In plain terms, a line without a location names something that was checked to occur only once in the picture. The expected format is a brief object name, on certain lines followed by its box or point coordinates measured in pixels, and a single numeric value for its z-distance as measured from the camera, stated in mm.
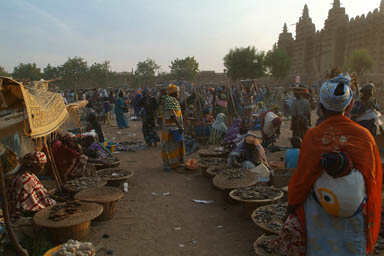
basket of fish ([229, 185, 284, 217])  4035
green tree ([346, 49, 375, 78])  26359
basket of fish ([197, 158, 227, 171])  6191
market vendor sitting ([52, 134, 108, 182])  5215
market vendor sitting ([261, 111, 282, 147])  8423
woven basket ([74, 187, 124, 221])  4184
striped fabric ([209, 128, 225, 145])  9133
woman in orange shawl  1830
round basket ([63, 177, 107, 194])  4664
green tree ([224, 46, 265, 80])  40156
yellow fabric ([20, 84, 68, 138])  3125
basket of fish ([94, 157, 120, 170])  6199
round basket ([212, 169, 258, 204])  4645
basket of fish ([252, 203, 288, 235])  3262
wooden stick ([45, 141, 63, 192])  4668
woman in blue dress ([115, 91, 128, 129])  13117
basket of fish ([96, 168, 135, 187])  5359
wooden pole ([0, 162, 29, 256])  3012
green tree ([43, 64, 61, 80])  53775
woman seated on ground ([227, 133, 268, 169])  5406
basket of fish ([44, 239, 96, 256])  3026
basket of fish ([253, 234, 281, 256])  2962
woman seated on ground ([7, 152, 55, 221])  3709
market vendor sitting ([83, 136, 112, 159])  6543
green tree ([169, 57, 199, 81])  56928
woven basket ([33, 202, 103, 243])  3385
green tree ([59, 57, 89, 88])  53031
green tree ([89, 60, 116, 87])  53031
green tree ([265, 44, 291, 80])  36969
